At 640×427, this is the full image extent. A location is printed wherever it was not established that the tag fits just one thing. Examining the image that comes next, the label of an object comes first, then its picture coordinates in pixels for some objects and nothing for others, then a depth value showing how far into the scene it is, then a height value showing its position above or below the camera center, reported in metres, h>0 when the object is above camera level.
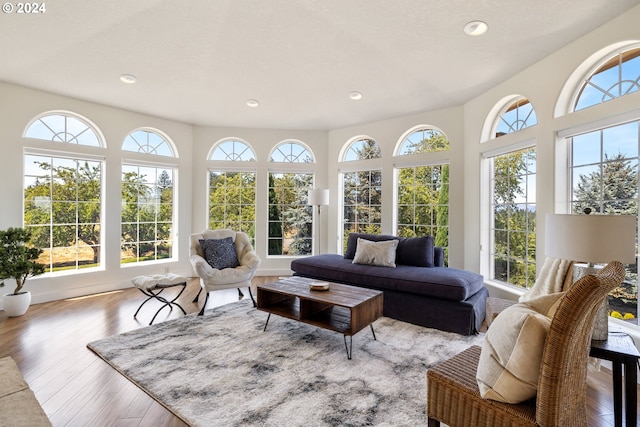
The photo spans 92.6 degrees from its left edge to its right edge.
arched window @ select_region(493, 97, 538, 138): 3.46 +1.18
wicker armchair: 1.13 -0.73
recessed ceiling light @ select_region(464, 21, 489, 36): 2.50 +1.58
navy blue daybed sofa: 3.09 -0.77
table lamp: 1.75 -0.13
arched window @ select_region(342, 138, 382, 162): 5.37 +1.18
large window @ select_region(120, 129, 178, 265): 4.88 +0.21
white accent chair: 3.63 -0.63
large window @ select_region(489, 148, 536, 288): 3.43 -0.02
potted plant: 3.37 -0.56
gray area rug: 1.86 -1.19
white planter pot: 3.46 -1.01
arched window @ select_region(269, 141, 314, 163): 5.82 +1.20
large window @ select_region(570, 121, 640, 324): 2.44 +0.33
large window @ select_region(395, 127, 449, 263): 4.66 +0.39
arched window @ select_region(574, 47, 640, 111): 2.46 +1.17
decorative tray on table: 3.03 -0.71
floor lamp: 5.23 +0.32
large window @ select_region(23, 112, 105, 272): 4.05 +0.29
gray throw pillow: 3.96 -0.50
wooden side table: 1.50 -0.74
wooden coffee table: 2.63 -0.86
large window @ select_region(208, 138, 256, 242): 5.66 +0.53
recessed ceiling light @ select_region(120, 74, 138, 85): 3.54 +1.61
